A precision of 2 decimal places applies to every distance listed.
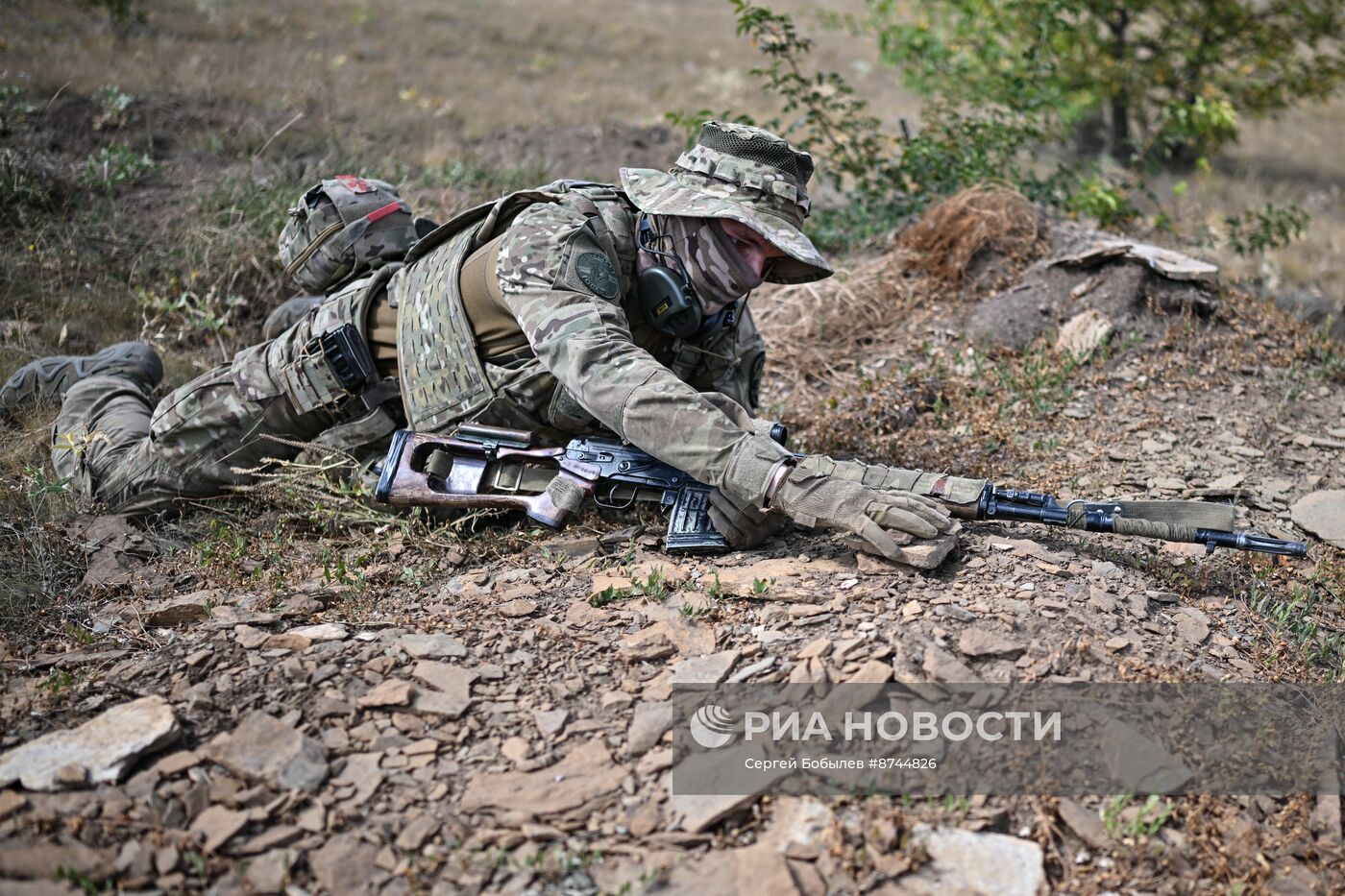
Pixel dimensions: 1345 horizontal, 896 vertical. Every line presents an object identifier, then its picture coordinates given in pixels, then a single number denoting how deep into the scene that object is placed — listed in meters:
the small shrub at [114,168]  6.37
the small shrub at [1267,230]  6.56
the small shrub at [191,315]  5.57
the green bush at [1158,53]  8.73
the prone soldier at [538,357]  3.45
